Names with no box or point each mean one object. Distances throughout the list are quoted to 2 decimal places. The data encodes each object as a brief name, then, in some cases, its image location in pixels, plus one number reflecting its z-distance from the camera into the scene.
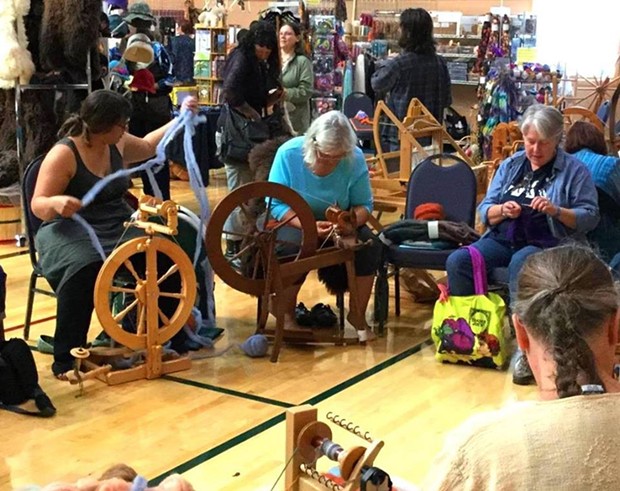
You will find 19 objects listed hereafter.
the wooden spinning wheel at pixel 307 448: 1.68
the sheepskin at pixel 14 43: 5.76
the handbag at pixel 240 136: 5.64
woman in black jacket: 5.62
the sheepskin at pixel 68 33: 5.69
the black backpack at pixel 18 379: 3.34
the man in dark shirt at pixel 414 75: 6.05
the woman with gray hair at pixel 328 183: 4.07
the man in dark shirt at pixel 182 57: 9.46
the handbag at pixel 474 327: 3.86
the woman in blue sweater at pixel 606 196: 4.19
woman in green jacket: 6.38
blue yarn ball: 3.98
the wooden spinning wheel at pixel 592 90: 6.35
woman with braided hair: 1.33
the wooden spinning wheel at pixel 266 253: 3.86
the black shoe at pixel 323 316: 4.43
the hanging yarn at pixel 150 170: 3.72
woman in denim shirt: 3.94
